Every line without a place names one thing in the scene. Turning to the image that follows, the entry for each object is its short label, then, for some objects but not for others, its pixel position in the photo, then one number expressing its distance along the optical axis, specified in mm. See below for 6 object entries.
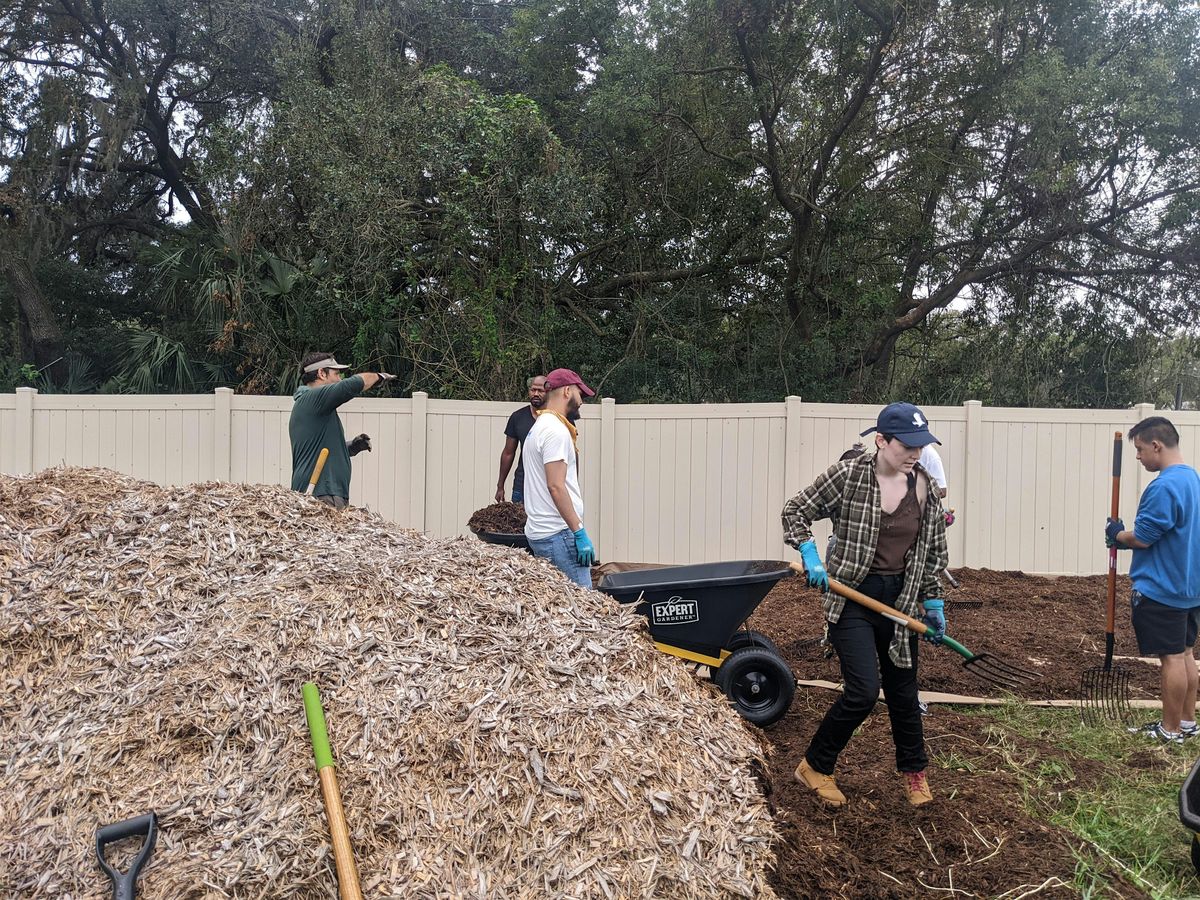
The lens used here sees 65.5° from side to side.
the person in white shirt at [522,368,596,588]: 4754
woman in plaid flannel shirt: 3896
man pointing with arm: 6129
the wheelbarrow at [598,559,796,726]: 4844
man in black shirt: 7832
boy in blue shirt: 4730
